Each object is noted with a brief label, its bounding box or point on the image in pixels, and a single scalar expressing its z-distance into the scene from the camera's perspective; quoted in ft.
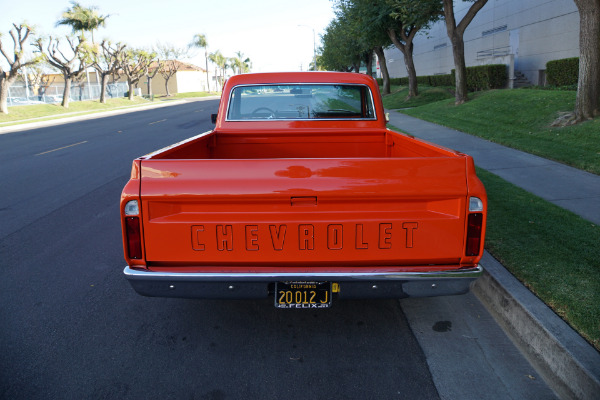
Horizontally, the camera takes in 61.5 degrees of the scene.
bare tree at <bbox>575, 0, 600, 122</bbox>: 37.01
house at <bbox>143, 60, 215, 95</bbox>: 294.05
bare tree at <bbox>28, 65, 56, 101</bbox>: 219.82
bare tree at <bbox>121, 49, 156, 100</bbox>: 190.39
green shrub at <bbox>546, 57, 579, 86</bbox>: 63.21
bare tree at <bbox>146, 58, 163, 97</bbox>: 228.14
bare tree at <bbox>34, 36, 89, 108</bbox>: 133.20
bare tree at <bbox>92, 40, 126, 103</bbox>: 161.68
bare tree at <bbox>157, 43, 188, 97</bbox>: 249.96
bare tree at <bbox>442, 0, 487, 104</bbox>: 63.24
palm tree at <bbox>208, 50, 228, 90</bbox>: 396.16
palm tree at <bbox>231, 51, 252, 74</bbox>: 506.48
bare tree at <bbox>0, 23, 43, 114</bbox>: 105.40
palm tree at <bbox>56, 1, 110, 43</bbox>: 155.74
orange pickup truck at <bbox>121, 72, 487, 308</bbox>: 10.09
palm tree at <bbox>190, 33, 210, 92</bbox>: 352.28
